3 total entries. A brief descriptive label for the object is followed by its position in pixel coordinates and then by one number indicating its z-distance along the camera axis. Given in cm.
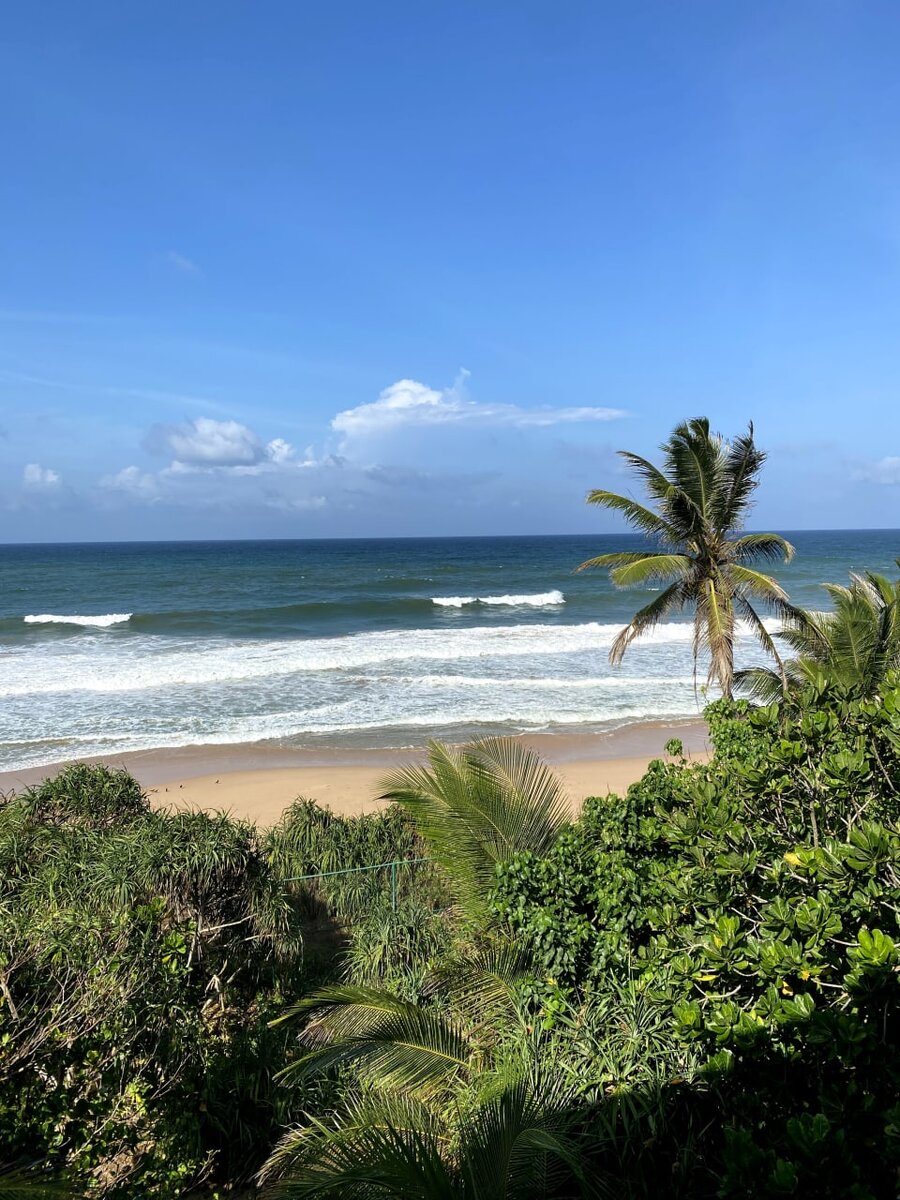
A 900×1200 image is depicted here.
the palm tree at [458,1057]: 353
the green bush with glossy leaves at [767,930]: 272
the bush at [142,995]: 434
